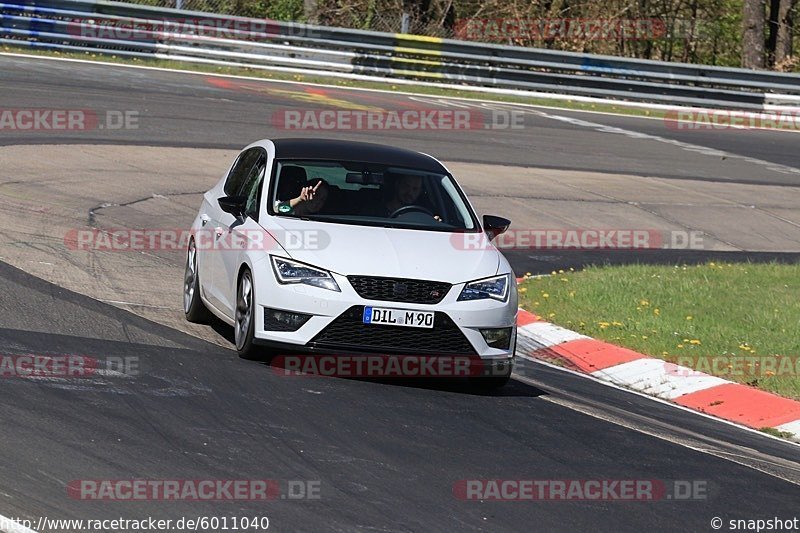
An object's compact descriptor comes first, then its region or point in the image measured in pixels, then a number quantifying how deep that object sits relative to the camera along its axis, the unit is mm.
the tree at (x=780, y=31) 85562
